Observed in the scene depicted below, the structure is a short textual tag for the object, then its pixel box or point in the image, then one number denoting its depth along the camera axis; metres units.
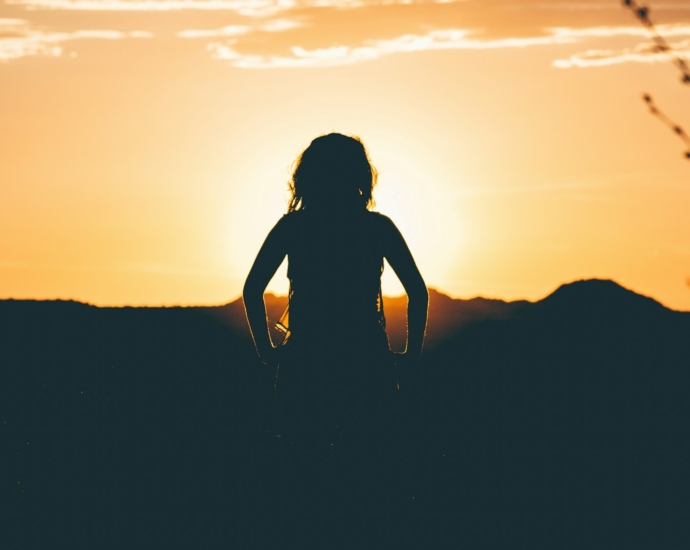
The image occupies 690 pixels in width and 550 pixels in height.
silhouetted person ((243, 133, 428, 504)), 6.47
